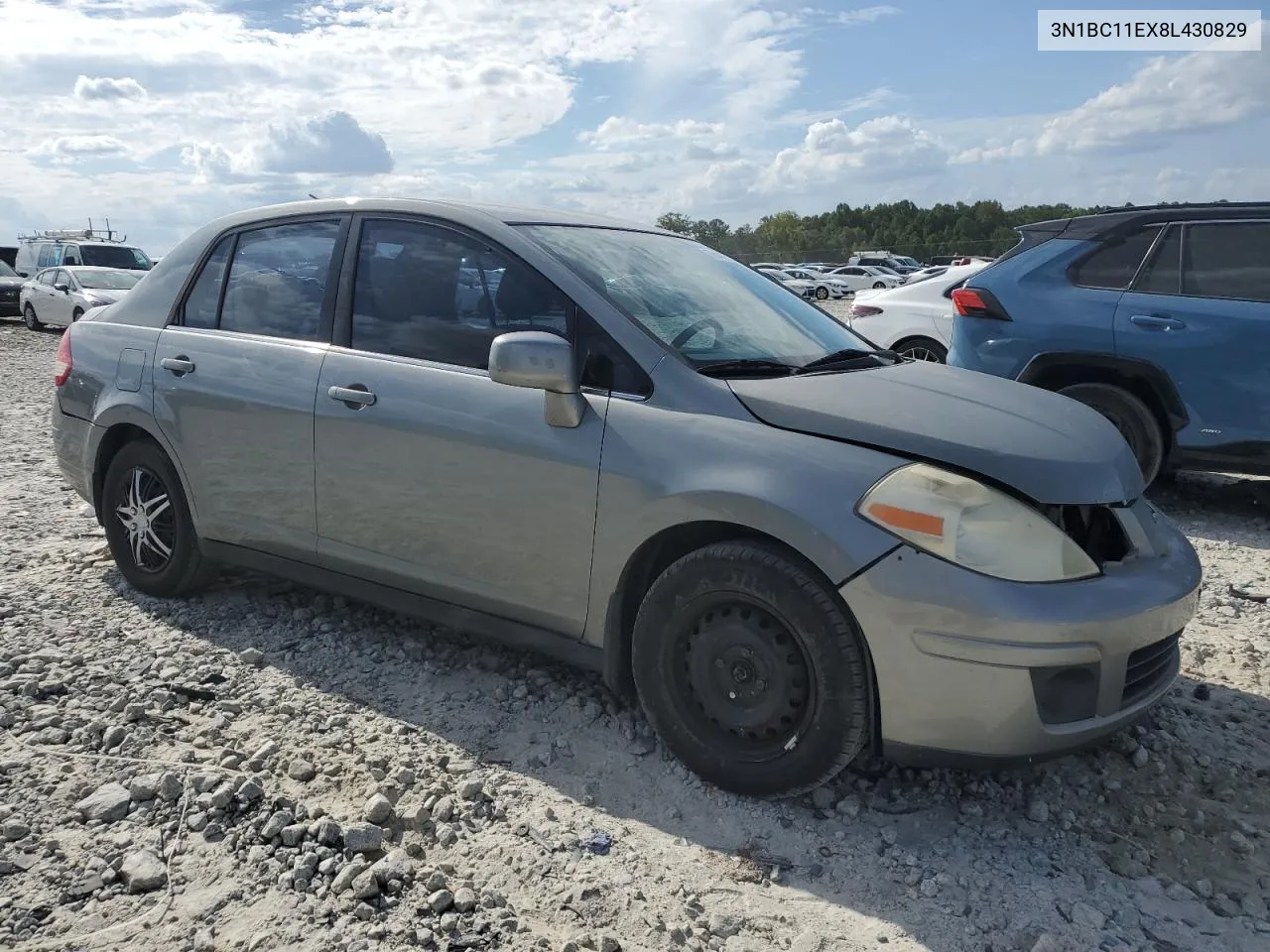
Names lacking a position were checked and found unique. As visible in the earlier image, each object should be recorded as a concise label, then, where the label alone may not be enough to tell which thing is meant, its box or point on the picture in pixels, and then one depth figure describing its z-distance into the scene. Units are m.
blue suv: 5.59
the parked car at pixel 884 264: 47.41
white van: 20.92
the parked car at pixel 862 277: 43.53
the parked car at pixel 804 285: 39.56
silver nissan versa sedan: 2.56
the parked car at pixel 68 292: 18.19
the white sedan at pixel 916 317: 8.22
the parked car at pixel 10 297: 20.84
